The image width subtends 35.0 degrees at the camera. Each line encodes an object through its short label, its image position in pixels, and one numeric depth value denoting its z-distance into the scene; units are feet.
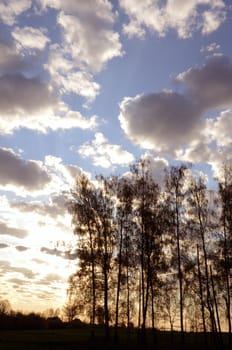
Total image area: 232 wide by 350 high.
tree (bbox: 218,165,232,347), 114.62
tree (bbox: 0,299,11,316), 452.18
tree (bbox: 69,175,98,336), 118.52
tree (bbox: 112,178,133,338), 123.13
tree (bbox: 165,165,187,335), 118.01
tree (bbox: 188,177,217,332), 117.19
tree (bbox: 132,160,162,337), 117.70
